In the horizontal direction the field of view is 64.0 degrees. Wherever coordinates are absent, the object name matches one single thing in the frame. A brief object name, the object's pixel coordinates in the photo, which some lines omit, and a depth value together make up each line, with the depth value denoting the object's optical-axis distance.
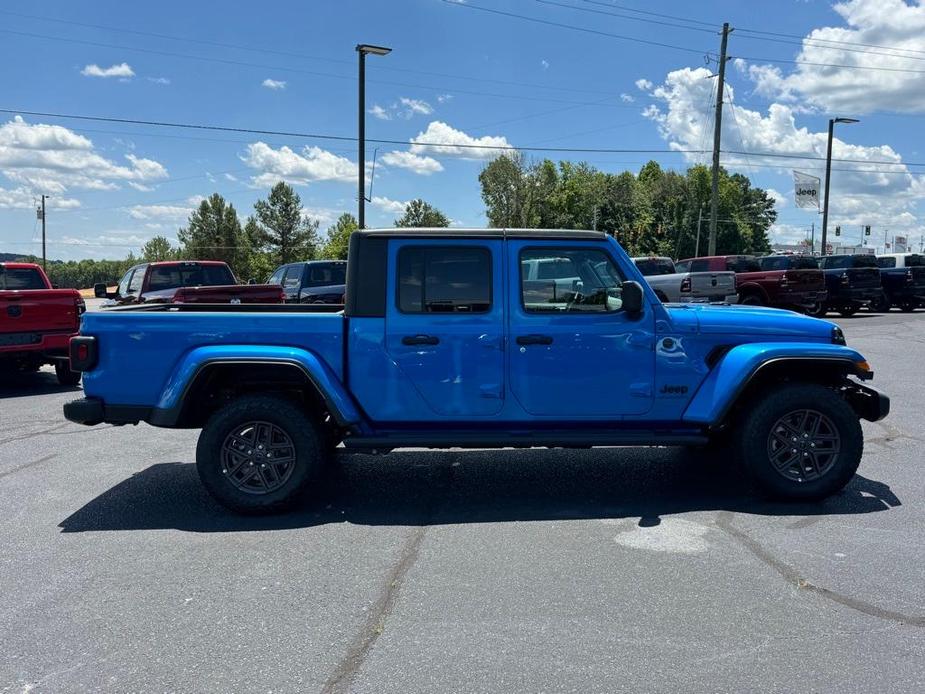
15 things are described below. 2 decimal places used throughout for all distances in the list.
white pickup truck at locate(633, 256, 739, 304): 19.11
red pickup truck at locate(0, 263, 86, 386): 10.36
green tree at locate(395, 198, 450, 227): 83.75
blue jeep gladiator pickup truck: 5.09
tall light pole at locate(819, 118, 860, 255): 38.38
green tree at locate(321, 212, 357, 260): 55.01
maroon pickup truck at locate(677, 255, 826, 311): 19.80
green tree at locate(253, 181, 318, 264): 91.25
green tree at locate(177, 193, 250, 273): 92.38
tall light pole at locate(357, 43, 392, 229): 23.17
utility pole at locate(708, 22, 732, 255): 29.44
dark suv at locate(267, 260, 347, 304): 19.08
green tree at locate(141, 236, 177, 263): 115.81
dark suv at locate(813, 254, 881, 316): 22.08
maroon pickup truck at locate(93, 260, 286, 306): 14.90
